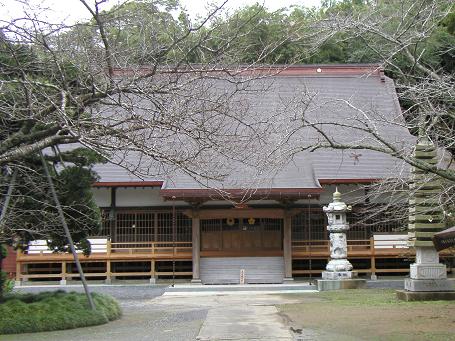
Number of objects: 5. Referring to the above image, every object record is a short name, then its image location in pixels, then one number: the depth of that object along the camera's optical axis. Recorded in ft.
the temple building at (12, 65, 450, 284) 70.18
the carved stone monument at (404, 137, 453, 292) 48.93
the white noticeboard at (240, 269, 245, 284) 68.85
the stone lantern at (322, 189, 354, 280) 64.90
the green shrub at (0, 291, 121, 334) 35.60
